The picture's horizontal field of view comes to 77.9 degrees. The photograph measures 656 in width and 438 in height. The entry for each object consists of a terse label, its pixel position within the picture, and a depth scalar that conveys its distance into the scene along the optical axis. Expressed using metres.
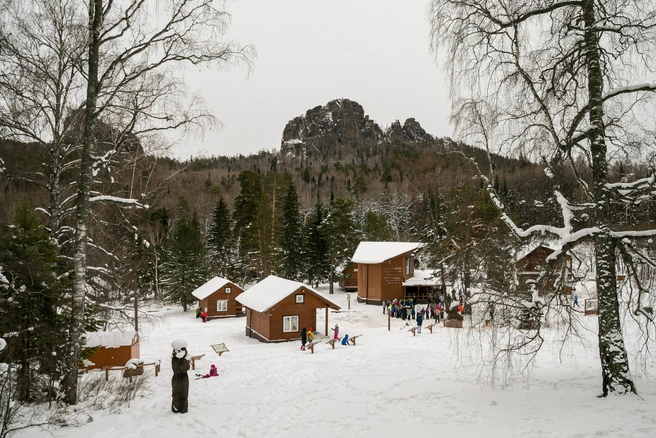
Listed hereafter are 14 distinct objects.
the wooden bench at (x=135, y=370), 13.02
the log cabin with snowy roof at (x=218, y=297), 35.00
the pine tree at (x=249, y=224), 44.81
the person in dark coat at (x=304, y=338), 20.94
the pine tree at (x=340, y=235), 44.59
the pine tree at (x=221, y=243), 49.47
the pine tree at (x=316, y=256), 47.06
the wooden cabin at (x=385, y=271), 38.41
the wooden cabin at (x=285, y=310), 24.73
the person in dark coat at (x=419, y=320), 24.06
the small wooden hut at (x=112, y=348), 16.58
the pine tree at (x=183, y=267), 39.47
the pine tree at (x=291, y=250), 46.16
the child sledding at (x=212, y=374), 13.75
